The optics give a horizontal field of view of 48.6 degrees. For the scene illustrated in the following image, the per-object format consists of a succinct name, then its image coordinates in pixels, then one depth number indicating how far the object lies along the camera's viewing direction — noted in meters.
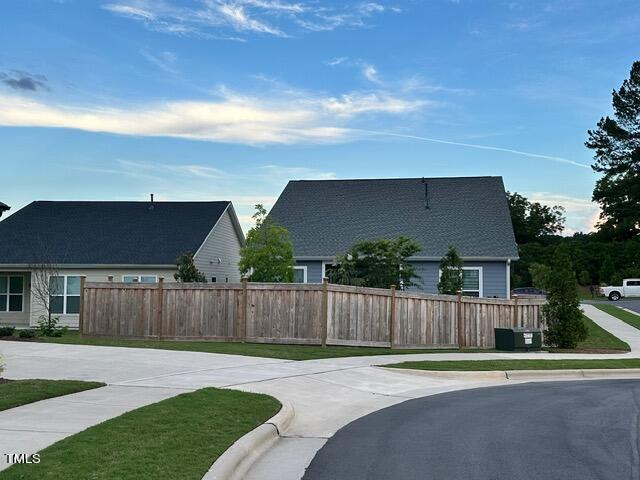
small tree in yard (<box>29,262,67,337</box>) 29.38
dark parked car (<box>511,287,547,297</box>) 59.72
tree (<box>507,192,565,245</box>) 83.06
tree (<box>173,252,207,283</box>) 28.42
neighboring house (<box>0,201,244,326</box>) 31.31
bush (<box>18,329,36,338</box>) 20.75
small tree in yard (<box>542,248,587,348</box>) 23.02
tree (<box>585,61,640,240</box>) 71.56
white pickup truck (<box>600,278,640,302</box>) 57.03
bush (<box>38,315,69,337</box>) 22.39
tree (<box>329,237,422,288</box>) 27.05
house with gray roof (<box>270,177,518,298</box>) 31.14
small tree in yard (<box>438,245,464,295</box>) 28.08
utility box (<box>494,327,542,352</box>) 22.30
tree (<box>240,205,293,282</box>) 27.84
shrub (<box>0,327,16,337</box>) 20.81
